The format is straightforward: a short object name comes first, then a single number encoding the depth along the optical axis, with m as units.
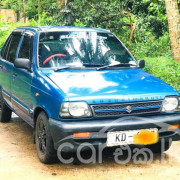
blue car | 4.04
